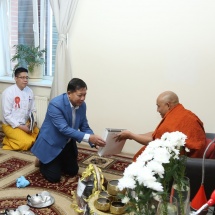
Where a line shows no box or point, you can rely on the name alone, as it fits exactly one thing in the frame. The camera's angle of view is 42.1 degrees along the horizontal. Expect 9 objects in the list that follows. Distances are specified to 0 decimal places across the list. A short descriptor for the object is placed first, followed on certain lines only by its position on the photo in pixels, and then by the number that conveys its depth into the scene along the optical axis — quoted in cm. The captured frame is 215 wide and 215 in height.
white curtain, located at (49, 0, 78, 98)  352
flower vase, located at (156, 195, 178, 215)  83
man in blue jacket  248
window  408
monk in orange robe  206
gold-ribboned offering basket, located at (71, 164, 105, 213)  179
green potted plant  393
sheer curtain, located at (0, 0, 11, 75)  434
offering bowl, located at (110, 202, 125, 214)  154
